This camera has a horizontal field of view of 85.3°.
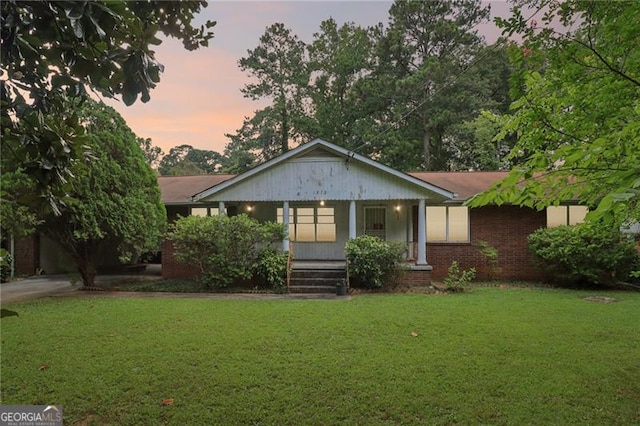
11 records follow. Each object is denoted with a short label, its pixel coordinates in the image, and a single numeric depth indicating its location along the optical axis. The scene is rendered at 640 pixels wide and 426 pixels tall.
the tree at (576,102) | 2.41
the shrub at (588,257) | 10.22
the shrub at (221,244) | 10.62
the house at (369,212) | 11.92
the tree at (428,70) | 24.56
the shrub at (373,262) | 10.53
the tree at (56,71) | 2.09
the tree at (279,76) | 30.06
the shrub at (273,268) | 10.66
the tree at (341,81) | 27.52
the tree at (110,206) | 9.84
